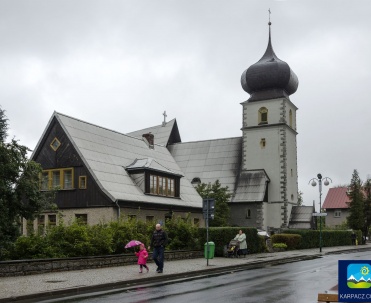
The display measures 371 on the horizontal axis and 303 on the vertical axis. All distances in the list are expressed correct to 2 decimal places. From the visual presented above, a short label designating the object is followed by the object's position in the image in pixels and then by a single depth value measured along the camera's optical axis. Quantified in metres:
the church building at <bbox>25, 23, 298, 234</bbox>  37.12
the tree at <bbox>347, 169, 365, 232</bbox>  68.12
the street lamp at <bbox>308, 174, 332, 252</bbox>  42.72
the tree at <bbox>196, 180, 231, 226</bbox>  51.01
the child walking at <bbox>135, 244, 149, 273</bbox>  19.97
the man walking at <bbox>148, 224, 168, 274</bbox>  20.06
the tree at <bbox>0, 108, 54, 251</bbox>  20.53
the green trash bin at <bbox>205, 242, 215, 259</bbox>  25.87
